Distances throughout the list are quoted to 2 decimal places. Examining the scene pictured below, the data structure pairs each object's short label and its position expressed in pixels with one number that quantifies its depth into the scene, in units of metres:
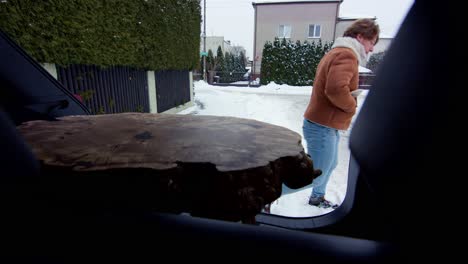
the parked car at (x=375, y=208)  0.40
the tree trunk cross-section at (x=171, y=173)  0.69
